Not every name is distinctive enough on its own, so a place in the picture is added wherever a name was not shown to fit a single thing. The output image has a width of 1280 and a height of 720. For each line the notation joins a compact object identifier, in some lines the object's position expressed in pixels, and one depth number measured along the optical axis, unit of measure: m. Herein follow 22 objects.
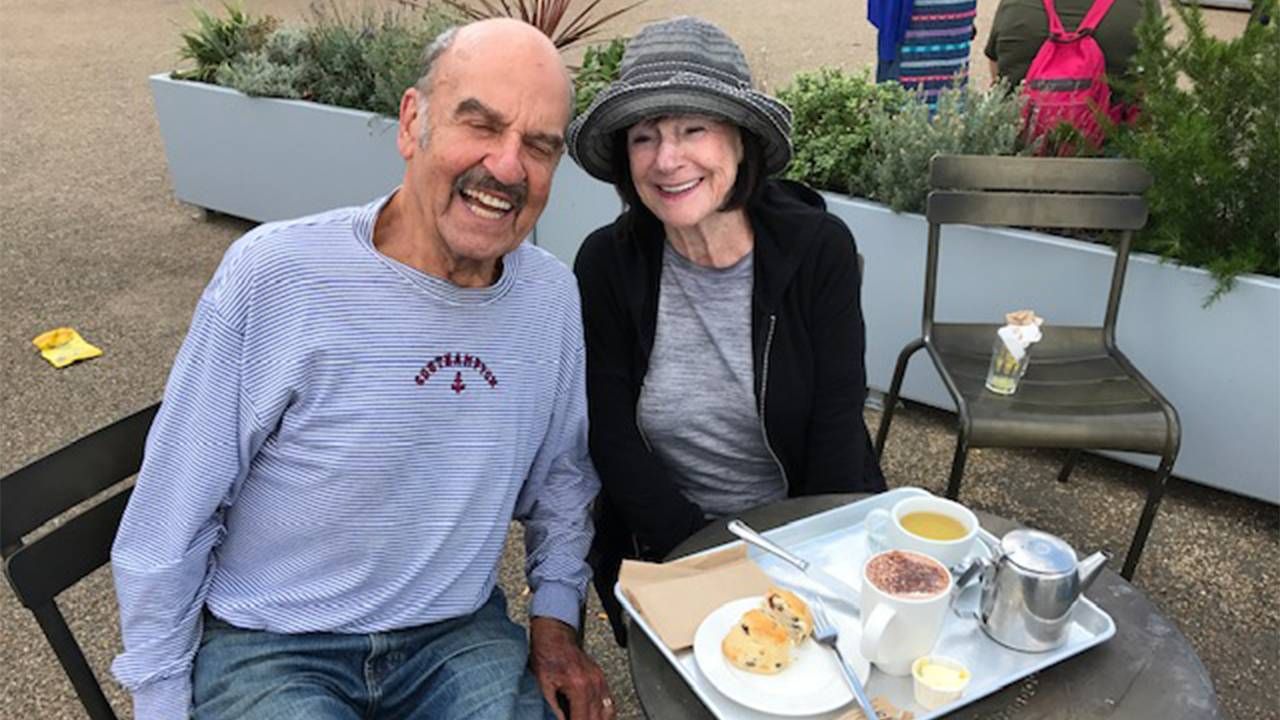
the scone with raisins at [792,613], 1.42
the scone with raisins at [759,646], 1.38
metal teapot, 1.39
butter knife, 1.55
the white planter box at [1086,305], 3.06
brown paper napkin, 1.47
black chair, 1.50
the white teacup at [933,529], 1.49
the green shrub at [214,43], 5.38
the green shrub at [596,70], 4.17
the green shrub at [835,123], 3.75
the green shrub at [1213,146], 2.94
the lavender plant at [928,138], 3.46
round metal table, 1.38
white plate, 1.33
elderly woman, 1.99
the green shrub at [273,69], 4.98
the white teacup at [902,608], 1.32
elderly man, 1.57
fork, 1.32
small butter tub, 1.34
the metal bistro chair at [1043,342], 2.69
